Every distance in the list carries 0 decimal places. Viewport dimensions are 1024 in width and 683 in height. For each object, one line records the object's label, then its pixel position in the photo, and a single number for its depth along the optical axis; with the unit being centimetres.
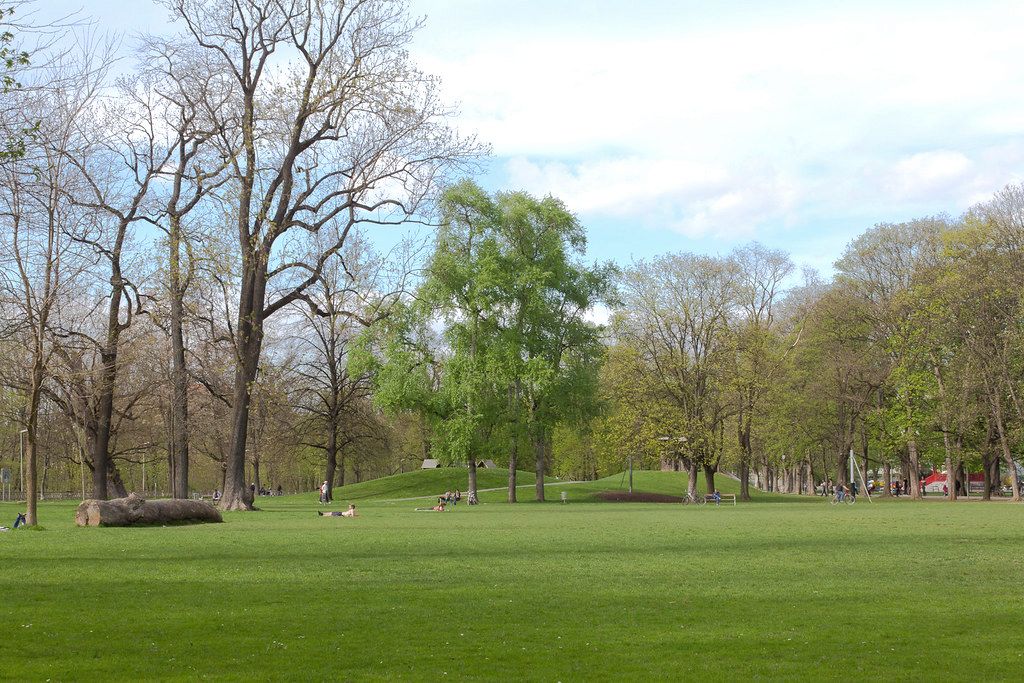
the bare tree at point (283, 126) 4472
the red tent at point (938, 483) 13006
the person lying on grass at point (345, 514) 4122
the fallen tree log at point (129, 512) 3084
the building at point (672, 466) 10588
